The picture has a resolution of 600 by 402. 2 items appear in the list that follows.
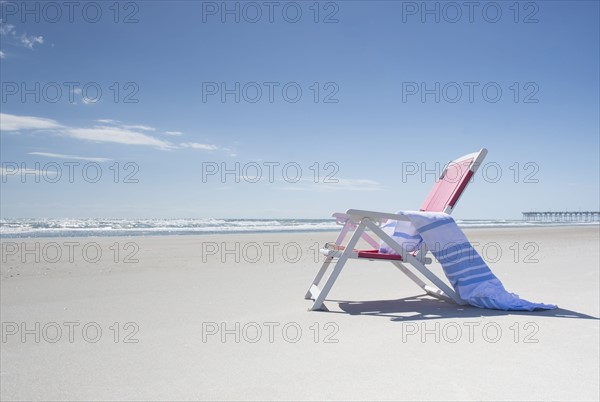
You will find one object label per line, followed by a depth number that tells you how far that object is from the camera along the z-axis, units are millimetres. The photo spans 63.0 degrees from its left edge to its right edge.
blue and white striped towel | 4844
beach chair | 4699
